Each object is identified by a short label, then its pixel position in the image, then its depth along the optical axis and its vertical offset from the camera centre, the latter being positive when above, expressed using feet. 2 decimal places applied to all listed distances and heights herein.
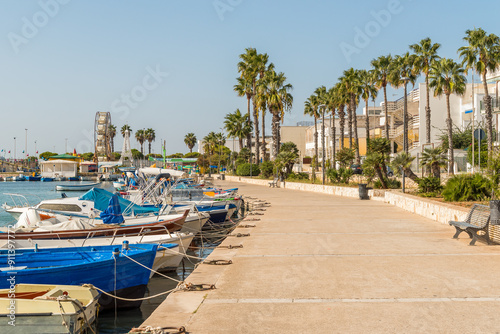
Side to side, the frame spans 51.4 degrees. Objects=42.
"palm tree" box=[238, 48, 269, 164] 232.32 +45.04
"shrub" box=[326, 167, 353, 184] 147.13 -2.49
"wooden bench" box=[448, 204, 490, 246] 42.86 -5.07
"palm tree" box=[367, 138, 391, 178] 115.24 +4.15
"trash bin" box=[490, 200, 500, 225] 41.93 -3.90
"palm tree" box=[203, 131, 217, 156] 409.08 +21.68
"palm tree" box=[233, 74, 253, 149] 247.97 +39.37
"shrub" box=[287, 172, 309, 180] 195.93 -3.41
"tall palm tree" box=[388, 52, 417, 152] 197.55 +37.83
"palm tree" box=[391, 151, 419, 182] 105.54 +0.93
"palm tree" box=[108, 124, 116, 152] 568.00 +41.66
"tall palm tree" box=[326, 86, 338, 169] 240.53 +31.47
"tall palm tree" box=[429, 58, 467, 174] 181.47 +30.33
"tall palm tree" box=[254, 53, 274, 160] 224.08 +36.59
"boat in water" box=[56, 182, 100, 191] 270.75 -9.30
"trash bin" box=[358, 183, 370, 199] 109.81 -5.26
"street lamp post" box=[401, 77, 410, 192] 172.97 +12.69
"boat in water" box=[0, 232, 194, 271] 43.88 -6.47
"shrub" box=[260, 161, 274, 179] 232.94 -0.24
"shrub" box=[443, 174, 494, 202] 67.72 -3.34
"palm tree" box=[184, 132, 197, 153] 522.84 +28.95
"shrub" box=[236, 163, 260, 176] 256.11 -1.08
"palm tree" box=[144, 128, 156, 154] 524.11 +34.53
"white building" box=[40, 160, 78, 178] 468.75 +2.33
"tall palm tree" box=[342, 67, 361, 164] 221.46 +33.31
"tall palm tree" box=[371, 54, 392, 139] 221.25 +41.13
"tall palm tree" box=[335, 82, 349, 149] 227.20 +31.30
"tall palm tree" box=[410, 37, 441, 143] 193.16 +40.84
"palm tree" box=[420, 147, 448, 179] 105.09 +1.22
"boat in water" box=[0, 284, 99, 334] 23.56 -6.67
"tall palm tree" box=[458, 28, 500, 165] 156.87 +34.26
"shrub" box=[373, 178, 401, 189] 120.36 -4.27
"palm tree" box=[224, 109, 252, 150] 297.33 +24.94
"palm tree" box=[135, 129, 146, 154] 525.75 +33.71
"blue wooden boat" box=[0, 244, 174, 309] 33.99 -6.58
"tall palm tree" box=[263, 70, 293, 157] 220.43 +29.64
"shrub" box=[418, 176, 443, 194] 92.63 -3.55
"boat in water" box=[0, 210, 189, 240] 50.37 -6.07
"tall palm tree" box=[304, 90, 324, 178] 251.60 +30.28
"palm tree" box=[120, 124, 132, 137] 518.37 +41.70
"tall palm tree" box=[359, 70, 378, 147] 227.61 +34.98
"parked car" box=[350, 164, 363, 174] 187.32 -0.67
